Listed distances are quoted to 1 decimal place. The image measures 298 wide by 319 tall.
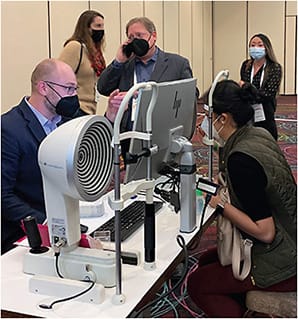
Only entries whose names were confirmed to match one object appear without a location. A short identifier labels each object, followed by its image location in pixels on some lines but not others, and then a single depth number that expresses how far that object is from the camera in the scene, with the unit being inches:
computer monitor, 65.9
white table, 55.2
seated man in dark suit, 84.3
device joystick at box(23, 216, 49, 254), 63.7
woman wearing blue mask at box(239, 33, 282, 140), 153.8
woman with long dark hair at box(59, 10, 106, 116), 160.1
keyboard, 76.6
